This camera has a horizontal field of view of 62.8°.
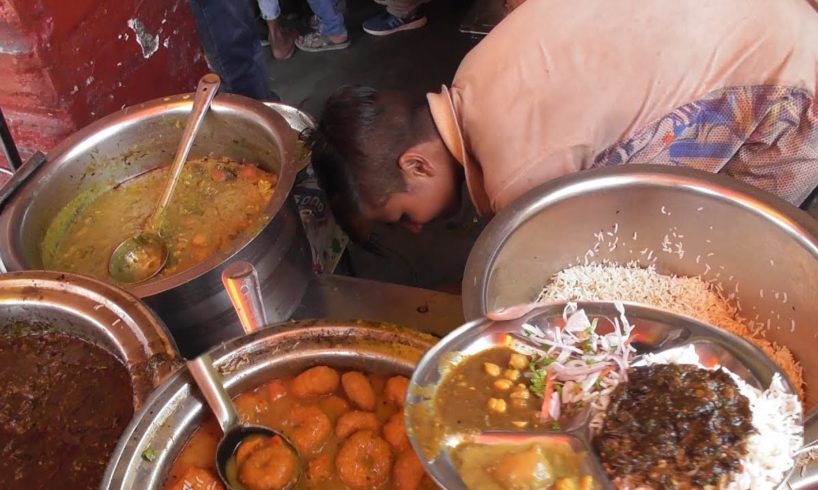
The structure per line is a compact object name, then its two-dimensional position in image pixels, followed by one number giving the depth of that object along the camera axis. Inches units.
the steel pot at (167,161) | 65.0
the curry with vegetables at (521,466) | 38.2
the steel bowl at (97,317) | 49.3
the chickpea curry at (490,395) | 41.9
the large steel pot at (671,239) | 61.4
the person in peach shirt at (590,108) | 73.1
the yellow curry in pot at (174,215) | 78.8
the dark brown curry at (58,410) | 49.6
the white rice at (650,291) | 68.1
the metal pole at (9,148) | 83.9
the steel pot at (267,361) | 44.9
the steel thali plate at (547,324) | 40.1
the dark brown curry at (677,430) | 37.4
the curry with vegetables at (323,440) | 44.9
